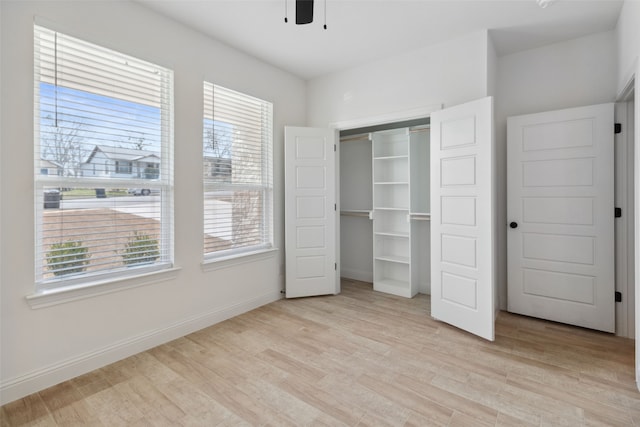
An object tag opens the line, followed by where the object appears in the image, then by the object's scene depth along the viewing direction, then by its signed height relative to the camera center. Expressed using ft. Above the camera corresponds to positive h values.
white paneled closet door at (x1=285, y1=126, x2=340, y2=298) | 13.08 +0.07
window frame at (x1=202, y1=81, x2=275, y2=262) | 10.76 +0.94
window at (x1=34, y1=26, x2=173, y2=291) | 7.22 +1.37
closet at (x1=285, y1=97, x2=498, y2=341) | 9.46 +0.07
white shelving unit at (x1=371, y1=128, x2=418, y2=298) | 14.48 +0.12
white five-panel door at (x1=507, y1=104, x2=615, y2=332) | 9.86 -0.12
